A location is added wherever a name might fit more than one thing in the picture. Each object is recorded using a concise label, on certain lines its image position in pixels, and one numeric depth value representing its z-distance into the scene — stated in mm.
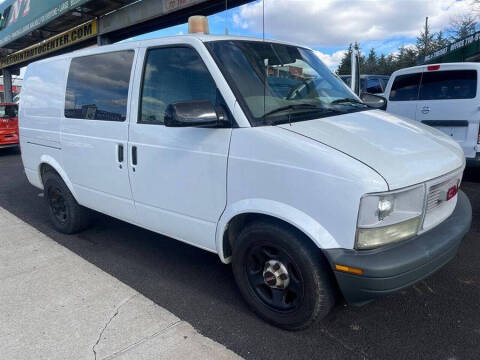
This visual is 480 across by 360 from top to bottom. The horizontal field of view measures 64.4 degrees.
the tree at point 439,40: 47625
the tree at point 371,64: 56859
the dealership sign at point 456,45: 17153
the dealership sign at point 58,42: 13602
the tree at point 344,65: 46581
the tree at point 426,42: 47181
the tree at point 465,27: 31331
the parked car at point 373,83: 10388
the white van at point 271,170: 2168
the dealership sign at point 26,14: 12152
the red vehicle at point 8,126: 11641
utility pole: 46669
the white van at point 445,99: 5695
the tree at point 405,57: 49250
